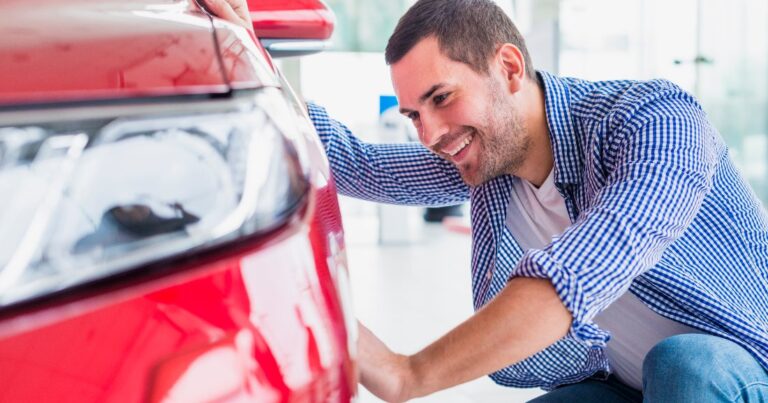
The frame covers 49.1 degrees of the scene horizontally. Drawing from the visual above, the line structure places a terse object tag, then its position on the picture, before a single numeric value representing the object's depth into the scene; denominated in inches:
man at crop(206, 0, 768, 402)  43.0
